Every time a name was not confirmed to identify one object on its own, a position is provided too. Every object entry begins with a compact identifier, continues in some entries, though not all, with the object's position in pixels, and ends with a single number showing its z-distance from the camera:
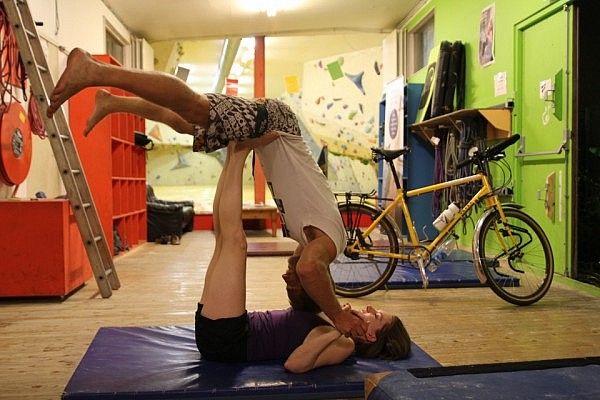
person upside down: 1.98
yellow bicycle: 3.51
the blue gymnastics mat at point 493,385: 1.52
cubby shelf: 5.15
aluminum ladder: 3.54
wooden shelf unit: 4.63
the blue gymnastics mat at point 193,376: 1.87
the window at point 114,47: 7.49
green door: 3.98
